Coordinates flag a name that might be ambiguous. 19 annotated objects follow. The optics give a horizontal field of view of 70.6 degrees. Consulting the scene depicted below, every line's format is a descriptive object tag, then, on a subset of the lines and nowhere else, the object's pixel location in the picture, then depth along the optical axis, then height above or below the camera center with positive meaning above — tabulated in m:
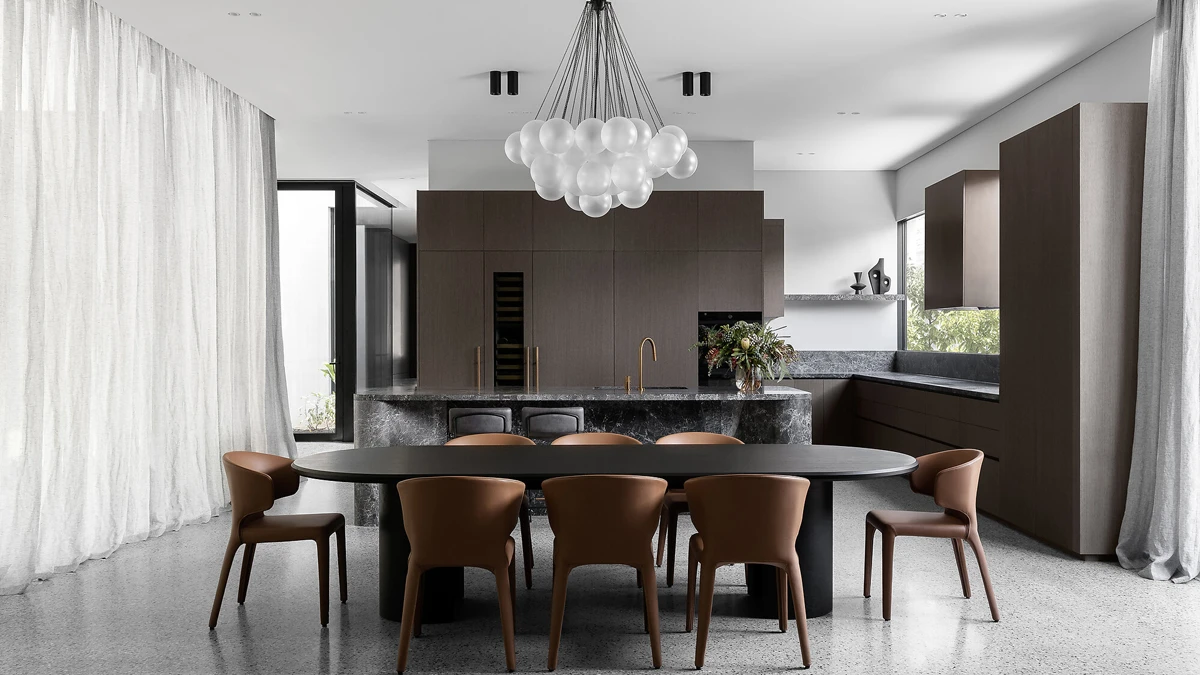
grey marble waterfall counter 5.27 -0.61
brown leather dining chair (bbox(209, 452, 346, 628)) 3.49 -0.87
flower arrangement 5.23 -0.21
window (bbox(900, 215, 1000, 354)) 7.06 -0.04
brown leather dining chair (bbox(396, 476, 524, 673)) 3.00 -0.75
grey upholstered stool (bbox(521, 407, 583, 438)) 5.32 -0.65
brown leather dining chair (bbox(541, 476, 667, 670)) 3.00 -0.74
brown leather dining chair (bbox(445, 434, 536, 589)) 4.36 -0.63
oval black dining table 3.28 -0.60
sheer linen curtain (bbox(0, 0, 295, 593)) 4.11 +0.17
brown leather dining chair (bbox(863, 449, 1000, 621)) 3.49 -0.86
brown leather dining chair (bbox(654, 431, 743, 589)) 4.05 -0.87
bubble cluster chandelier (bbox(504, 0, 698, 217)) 3.93 +0.79
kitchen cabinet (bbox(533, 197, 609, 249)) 7.32 +0.74
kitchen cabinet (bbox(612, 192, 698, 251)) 7.33 +0.78
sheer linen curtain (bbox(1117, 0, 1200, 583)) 4.05 -0.05
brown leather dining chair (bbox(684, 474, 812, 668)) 3.02 -0.74
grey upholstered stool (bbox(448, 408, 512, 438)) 5.32 -0.65
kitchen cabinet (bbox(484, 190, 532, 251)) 7.31 +0.83
